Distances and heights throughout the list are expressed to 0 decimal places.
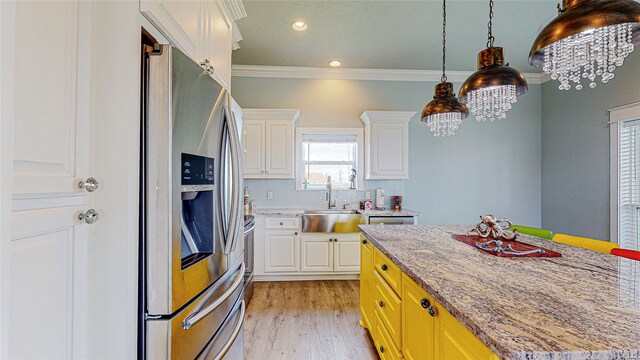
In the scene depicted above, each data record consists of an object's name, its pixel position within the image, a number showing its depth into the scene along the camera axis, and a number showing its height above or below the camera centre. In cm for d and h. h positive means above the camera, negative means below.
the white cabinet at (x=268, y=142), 374 +53
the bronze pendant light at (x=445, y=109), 203 +54
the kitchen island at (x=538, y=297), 66 -37
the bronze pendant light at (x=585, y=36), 98 +59
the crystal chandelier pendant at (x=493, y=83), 154 +57
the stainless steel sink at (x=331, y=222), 346 -50
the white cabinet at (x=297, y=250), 349 -86
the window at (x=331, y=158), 414 +36
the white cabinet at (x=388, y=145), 385 +53
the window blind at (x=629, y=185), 304 +0
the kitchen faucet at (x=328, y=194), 408 -17
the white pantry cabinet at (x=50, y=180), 68 +0
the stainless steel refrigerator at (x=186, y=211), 98 -12
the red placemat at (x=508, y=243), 145 -36
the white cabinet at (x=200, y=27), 110 +75
